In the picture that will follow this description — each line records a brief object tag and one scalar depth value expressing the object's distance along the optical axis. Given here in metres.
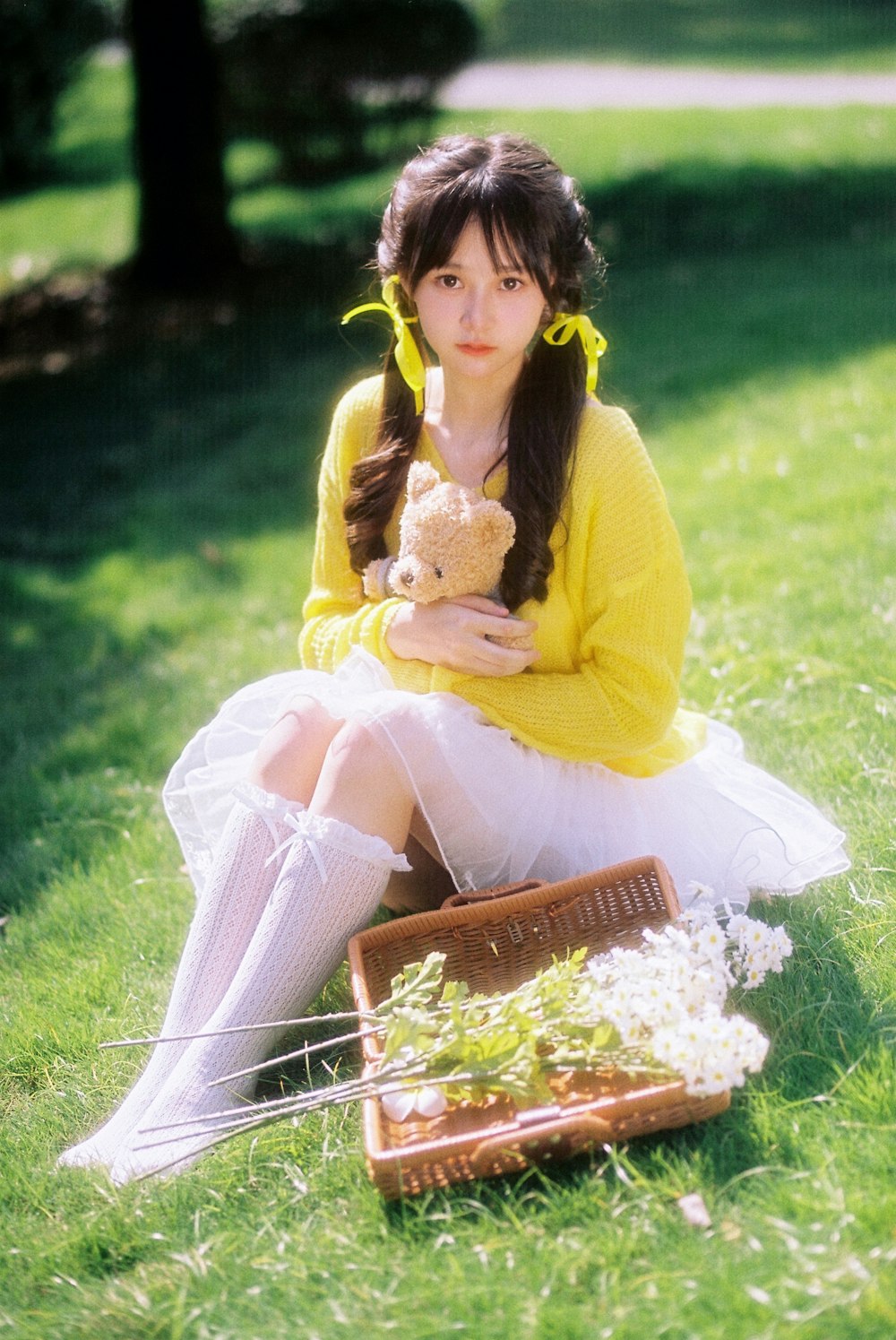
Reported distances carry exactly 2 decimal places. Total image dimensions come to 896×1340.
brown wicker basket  2.07
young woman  2.44
